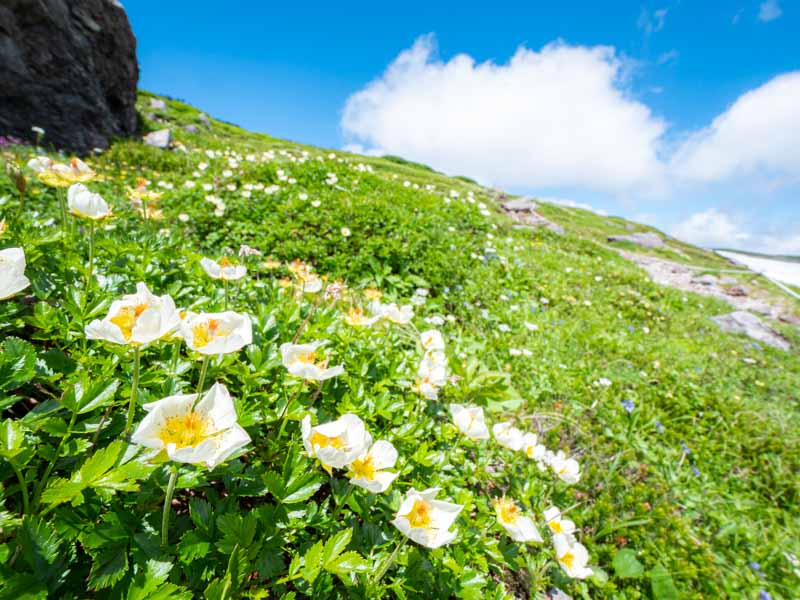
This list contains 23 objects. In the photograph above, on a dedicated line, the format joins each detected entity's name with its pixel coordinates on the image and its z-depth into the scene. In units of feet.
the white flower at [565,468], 1.02
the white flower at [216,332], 0.59
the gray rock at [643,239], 49.11
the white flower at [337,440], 0.61
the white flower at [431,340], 1.05
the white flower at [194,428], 0.50
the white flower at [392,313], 0.99
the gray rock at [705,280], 28.47
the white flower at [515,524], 0.79
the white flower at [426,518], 0.62
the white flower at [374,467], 0.65
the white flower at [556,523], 0.94
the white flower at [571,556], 0.91
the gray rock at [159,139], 20.27
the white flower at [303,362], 0.68
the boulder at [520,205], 36.61
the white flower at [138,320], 0.56
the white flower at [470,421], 0.87
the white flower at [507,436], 0.99
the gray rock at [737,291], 27.19
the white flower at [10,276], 0.56
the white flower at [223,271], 0.85
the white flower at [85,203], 0.77
